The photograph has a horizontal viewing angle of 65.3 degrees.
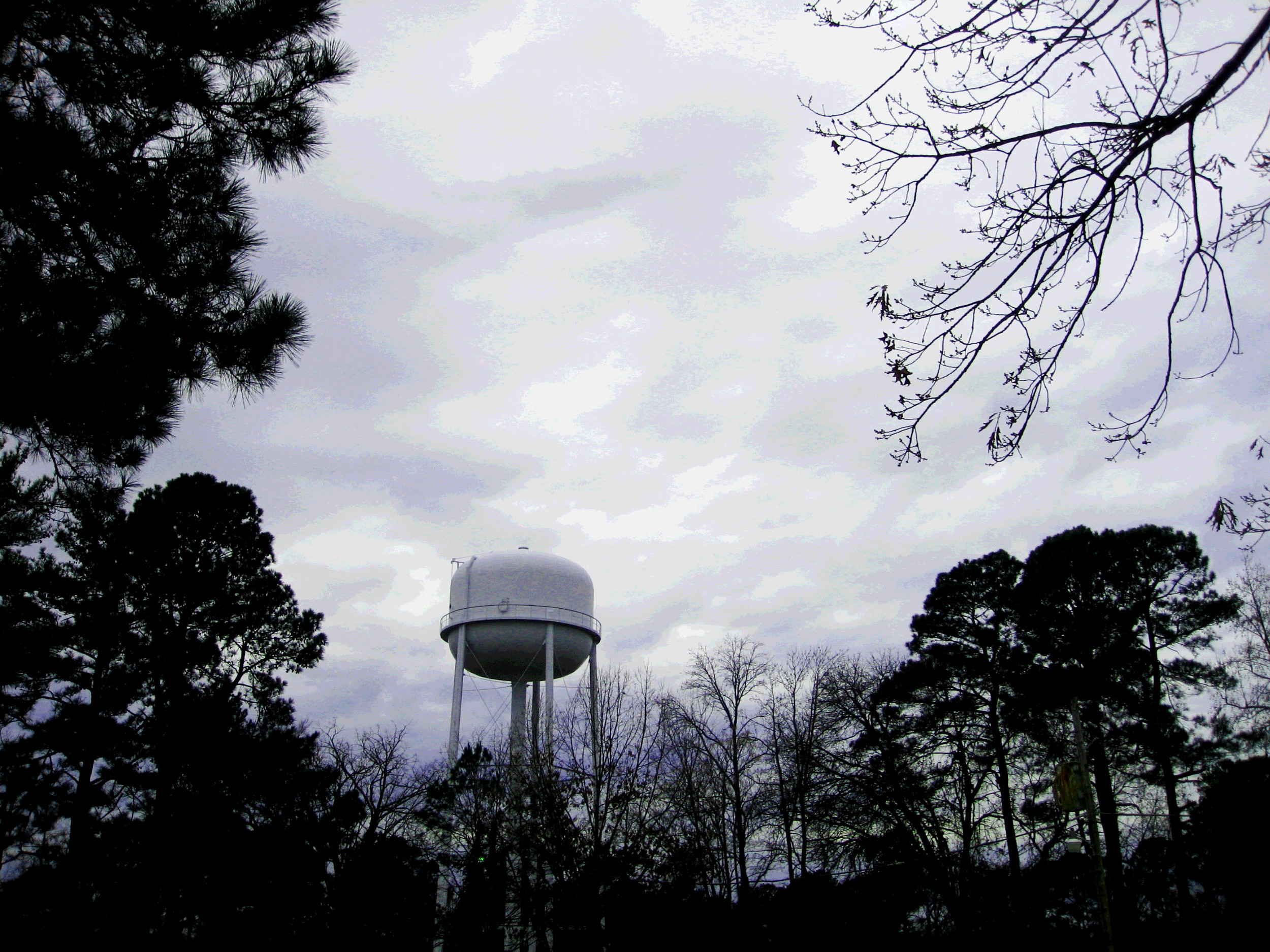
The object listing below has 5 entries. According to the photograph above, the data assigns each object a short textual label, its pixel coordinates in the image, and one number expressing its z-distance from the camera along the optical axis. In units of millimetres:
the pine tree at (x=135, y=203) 6148
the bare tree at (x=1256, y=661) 21266
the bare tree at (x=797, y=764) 25625
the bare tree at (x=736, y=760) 27688
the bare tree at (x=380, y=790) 24406
